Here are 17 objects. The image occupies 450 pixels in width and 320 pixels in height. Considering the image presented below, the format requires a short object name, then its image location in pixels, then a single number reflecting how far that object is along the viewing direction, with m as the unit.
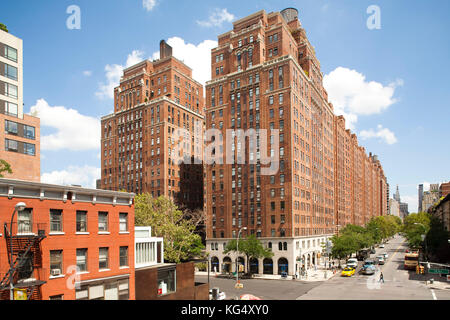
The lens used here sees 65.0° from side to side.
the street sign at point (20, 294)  20.94
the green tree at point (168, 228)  51.34
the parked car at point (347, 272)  65.88
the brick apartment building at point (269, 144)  75.62
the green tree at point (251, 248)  68.92
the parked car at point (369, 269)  66.24
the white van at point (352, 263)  71.76
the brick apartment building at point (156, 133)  104.88
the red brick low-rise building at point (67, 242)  23.33
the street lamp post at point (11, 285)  21.42
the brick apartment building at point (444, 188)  170.62
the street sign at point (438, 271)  34.11
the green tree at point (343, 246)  76.25
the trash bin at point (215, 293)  38.59
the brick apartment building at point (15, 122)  56.97
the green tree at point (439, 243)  69.39
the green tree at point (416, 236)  78.47
